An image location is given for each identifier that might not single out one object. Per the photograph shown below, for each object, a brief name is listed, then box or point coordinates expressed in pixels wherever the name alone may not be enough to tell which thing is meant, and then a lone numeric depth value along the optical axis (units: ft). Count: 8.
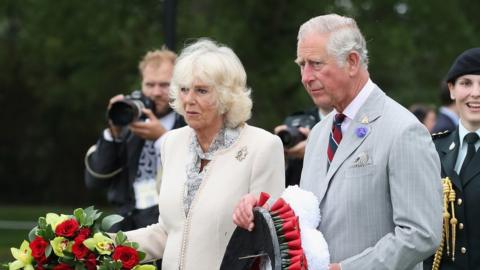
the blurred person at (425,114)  71.51
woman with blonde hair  28.43
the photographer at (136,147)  40.86
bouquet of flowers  27.40
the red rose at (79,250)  27.30
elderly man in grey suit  22.94
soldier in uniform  29.76
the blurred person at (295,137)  39.11
